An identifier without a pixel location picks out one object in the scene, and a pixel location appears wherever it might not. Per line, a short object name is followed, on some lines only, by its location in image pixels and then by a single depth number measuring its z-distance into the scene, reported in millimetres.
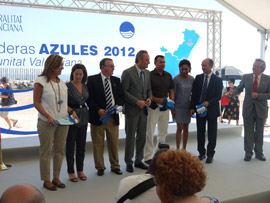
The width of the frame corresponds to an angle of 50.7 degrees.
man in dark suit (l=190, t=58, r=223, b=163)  4086
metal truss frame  6043
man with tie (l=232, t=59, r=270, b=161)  4172
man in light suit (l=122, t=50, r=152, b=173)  3613
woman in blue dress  4195
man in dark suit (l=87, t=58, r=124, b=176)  3404
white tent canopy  6699
